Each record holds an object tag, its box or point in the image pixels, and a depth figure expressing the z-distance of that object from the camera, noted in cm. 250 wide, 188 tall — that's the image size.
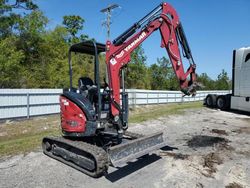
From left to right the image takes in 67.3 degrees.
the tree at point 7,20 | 1551
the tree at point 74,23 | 3037
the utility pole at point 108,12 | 1744
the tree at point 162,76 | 2979
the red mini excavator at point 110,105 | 374
